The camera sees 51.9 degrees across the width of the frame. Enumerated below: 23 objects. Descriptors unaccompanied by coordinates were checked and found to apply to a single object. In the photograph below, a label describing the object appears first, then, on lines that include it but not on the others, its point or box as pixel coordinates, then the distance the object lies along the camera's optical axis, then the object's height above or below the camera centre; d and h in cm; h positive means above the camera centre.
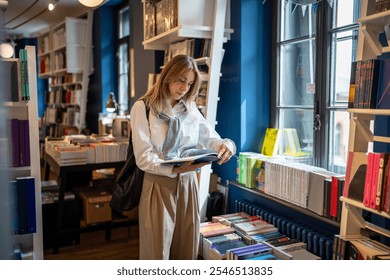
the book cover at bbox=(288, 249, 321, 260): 204 -78
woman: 173 -24
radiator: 211 -72
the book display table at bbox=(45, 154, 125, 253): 282 -52
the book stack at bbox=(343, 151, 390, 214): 158 -31
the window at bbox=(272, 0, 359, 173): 227 +19
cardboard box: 306 -81
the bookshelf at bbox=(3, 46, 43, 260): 198 -21
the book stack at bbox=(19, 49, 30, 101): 194 +13
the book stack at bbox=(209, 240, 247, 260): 218 -81
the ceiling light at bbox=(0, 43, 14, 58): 172 +23
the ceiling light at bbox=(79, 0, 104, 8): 225 +57
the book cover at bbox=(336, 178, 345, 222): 200 -45
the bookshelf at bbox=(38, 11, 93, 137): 533 +47
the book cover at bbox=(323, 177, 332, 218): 207 -47
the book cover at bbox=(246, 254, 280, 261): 201 -78
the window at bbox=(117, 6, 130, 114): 485 +57
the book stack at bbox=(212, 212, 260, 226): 252 -73
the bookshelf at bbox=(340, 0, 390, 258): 164 -8
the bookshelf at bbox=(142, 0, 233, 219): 258 +48
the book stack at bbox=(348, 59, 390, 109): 159 +8
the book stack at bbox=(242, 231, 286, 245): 225 -76
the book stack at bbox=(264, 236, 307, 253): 214 -77
